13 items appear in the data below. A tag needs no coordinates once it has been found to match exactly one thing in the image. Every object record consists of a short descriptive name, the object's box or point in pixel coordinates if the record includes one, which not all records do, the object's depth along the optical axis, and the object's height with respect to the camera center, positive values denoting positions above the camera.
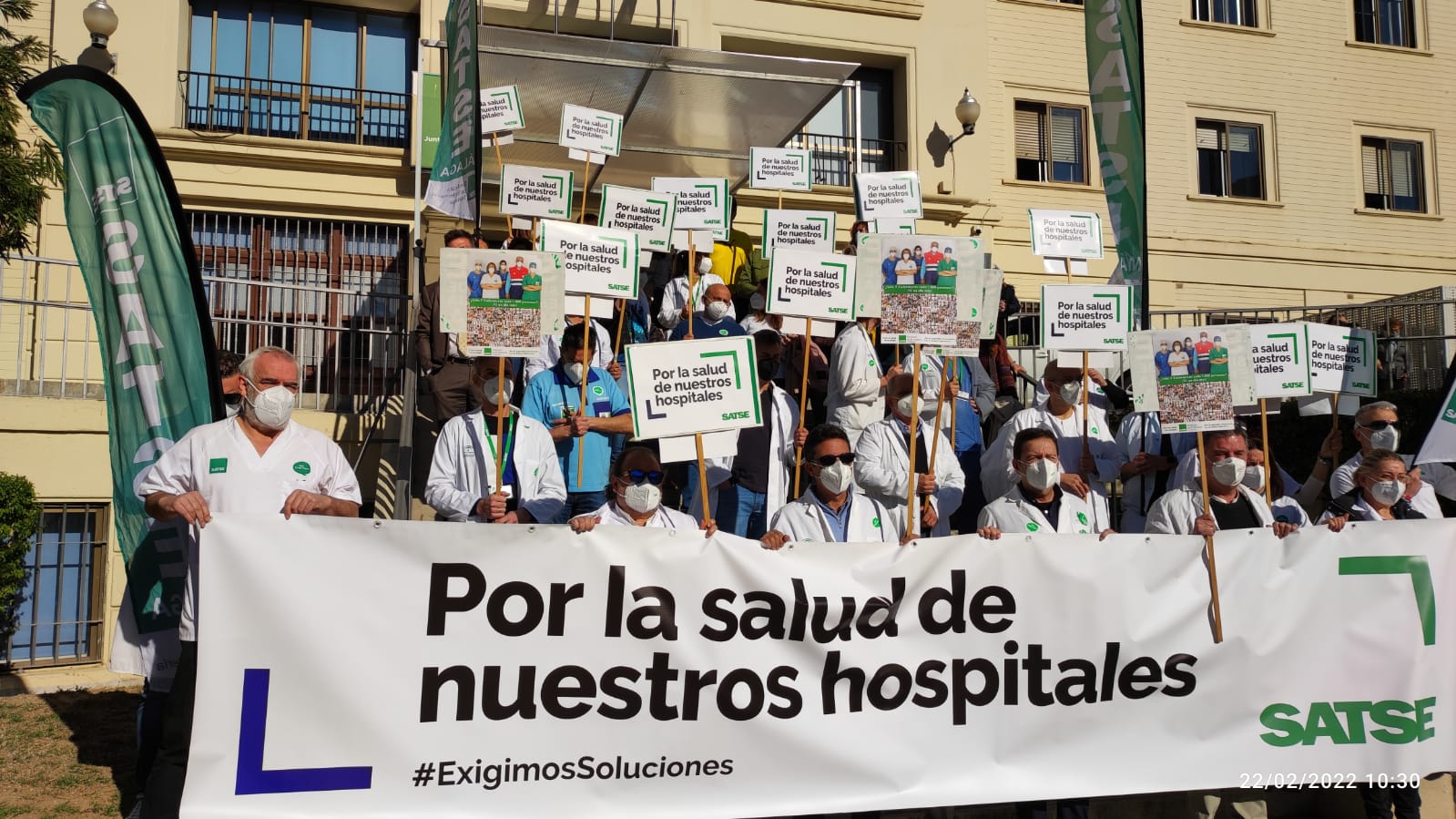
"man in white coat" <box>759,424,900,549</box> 6.03 -0.15
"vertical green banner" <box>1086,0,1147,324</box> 8.45 +2.54
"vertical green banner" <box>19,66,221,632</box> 6.09 +1.04
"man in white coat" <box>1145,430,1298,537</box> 6.58 -0.13
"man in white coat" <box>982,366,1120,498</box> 7.53 +0.24
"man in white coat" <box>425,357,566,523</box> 6.66 +0.06
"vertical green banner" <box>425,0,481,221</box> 8.34 +2.46
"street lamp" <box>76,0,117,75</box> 13.34 +4.96
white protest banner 4.86 -0.83
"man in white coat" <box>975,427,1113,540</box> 6.18 -0.12
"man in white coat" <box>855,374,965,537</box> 6.85 +0.04
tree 7.39 +1.93
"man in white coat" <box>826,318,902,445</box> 8.18 +0.64
